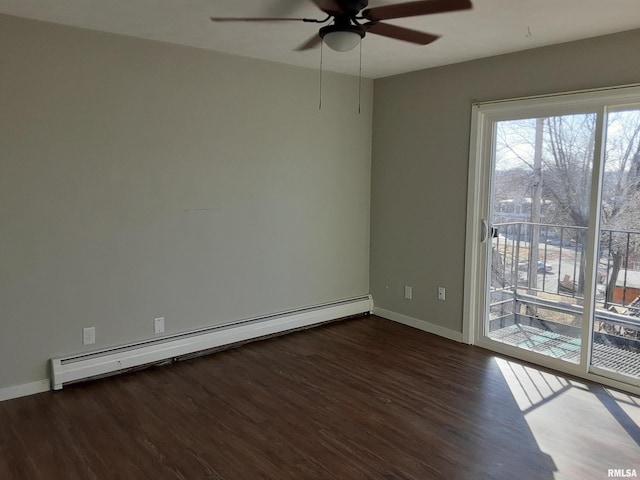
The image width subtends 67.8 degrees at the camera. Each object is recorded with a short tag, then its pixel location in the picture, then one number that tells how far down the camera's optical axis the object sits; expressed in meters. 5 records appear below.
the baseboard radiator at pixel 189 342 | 3.33
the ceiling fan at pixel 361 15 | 2.19
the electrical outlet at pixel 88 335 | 3.40
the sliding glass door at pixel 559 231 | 3.32
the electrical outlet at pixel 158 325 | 3.73
